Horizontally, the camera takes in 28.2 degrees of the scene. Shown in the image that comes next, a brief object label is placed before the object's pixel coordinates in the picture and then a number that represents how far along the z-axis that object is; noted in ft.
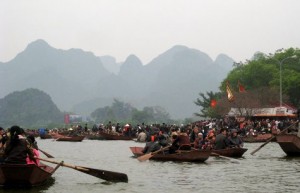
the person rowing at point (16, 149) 47.85
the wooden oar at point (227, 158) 78.59
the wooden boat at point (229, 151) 81.61
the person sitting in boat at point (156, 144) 80.33
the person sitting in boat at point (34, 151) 50.30
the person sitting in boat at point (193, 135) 92.24
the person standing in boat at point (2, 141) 55.38
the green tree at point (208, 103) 278.30
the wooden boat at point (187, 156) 73.20
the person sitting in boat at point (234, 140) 84.74
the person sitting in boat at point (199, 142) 86.07
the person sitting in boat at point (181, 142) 76.02
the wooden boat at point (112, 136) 179.16
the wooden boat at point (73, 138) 171.76
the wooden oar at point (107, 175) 54.54
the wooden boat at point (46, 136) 217.36
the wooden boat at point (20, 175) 47.62
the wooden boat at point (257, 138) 140.56
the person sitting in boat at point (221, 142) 83.10
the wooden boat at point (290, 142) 83.15
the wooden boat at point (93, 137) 192.95
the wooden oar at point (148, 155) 76.96
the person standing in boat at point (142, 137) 152.56
